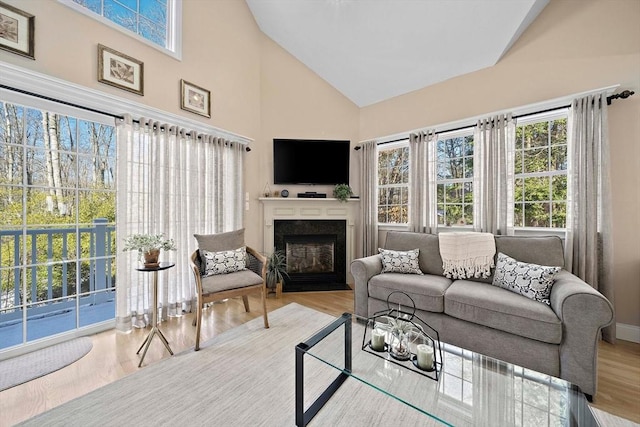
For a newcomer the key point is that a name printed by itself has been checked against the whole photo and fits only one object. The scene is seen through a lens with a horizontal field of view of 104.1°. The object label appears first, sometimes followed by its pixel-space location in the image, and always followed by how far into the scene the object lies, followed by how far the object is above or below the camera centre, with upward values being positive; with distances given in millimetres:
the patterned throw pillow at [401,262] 2840 -565
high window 2357 +2090
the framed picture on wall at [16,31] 1834 +1385
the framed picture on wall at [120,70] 2314 +1400
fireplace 3908 -603
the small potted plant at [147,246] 2127 -284
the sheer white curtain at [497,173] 2977 +477
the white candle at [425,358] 1394 -814
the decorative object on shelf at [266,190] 3945 +371
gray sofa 1662 -785
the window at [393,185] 3949 +453
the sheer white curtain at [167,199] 2518 +170
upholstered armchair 2314 -606
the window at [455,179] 3359 +467
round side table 2078 -874
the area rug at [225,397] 1460 -1203
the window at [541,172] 2795 +465
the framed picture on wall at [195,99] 2949 +1413
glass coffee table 1111 -890
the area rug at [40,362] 1782 -1167
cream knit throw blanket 2604 -445
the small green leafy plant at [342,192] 3877 +329
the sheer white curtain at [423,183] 3521 +431
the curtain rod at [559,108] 2346 +1141
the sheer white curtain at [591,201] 2406 +116
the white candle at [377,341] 1597 -822
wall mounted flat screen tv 3916 +826
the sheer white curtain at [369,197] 4055 +262
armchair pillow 2641 -521
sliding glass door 2076 -82
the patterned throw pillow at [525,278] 2027 -567
